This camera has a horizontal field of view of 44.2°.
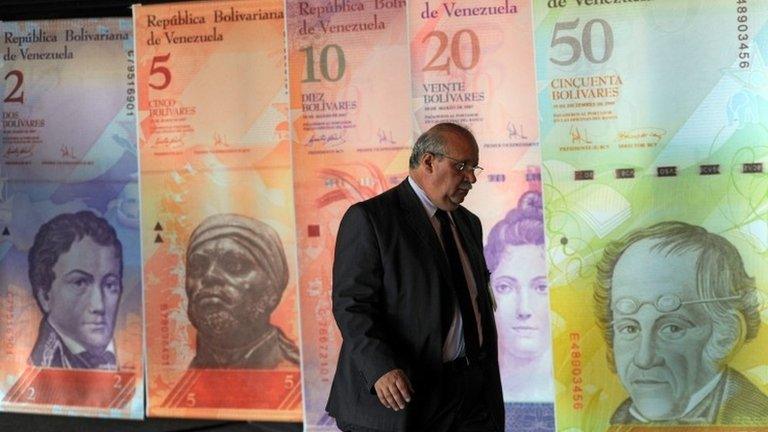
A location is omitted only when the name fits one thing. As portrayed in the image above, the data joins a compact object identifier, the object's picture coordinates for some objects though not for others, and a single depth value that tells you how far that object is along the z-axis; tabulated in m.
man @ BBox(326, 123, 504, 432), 2.86
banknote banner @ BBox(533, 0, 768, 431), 4.40
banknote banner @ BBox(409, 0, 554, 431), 4.69
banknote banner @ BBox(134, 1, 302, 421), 5.22
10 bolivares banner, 4.87
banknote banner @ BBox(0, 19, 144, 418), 5.50
